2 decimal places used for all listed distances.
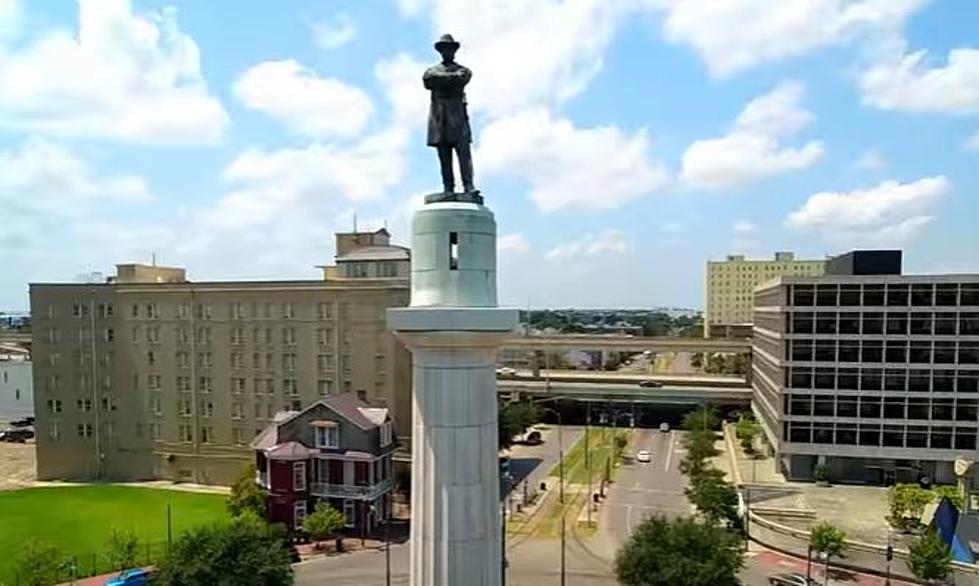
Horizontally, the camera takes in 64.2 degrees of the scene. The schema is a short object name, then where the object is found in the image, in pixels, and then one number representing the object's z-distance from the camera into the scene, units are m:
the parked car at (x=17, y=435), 97.88
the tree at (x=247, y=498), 55.06
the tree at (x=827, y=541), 44.88
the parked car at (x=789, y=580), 43.12
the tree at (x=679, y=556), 34.38
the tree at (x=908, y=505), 52.66
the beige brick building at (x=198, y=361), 65.88
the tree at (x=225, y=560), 33.88
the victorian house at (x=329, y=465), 55.88
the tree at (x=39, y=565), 39.25
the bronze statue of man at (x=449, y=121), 14.33
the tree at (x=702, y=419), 88.56
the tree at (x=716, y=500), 51.31
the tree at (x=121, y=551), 43.94
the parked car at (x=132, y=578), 41.41
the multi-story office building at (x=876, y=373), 64.31
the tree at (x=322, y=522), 51.28
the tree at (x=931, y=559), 41.22
